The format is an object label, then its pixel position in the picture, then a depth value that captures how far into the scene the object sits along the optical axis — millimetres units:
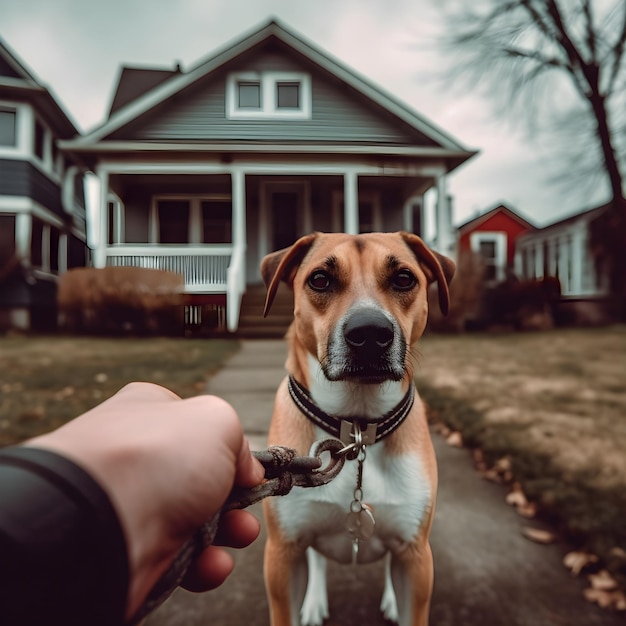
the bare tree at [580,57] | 5652
